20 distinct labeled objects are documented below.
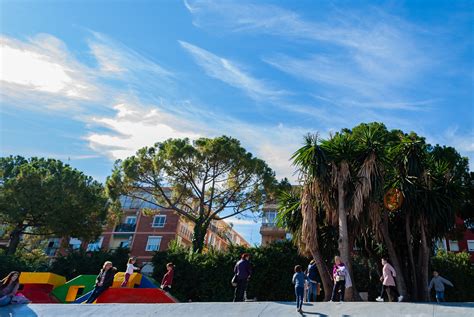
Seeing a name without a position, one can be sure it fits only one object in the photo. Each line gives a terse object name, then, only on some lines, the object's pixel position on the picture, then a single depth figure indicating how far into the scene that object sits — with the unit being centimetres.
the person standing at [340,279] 1033
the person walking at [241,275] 1057
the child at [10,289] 893
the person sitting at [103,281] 1112
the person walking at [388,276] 1077
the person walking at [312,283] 1198
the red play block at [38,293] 1372
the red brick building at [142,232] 4241
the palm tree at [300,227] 1346
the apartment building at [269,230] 3750
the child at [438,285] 1189
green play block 1436
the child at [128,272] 1304
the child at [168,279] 1337
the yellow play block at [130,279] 1342
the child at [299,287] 855
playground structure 1368
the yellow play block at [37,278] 1426
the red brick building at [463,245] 3556
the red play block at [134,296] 1180
